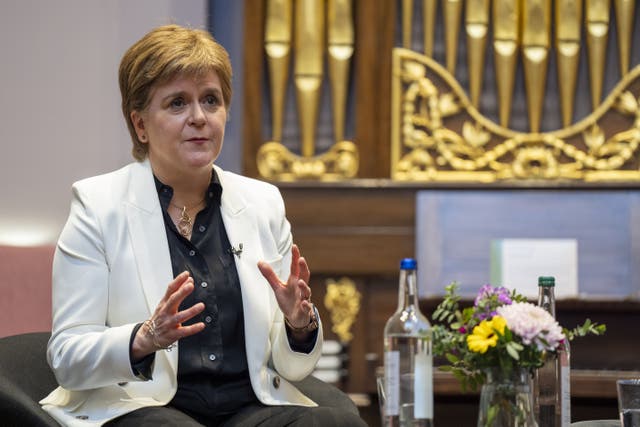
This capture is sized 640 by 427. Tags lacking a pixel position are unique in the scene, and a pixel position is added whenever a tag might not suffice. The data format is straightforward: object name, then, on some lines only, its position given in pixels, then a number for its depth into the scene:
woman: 4.31
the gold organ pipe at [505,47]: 9.87
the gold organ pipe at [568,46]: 9.81
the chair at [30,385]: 4.07
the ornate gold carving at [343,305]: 9.60
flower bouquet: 3.68
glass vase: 3.67
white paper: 9.14
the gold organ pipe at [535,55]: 9.84
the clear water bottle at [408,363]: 3.81
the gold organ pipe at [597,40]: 9.81
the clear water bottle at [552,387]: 4.07
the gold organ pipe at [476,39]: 9.89
